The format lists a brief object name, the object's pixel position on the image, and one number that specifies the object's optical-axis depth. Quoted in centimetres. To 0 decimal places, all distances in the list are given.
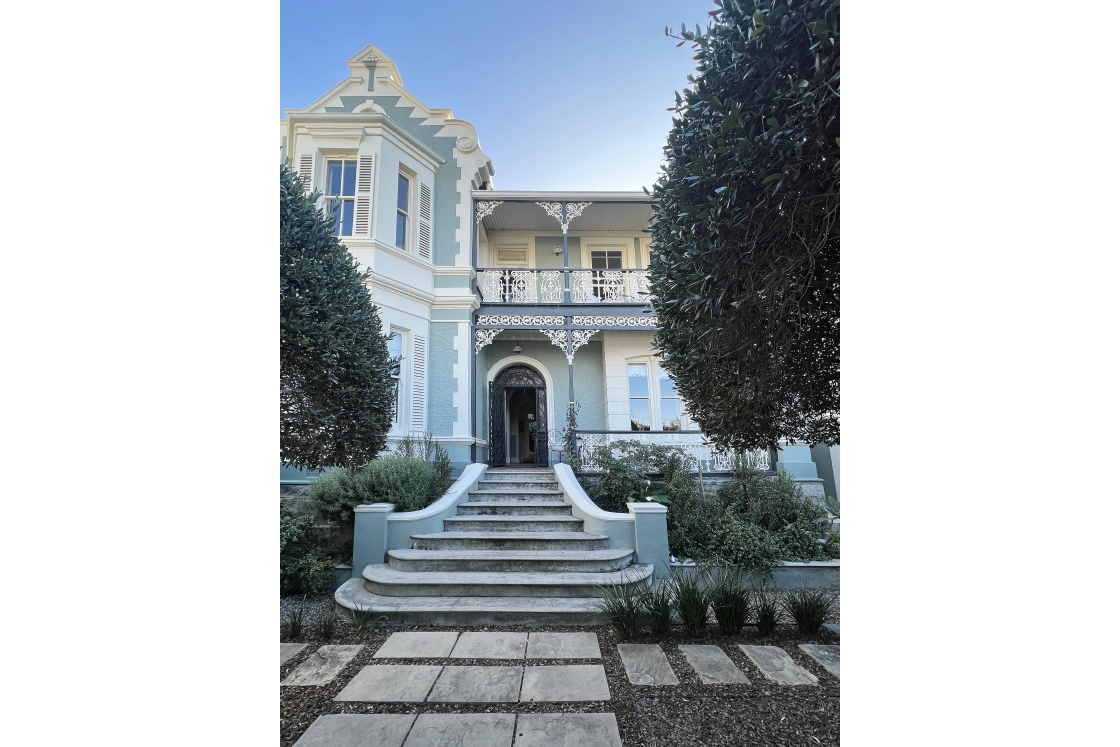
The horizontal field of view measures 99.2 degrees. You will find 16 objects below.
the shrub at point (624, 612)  346
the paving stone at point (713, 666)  278
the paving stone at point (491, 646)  323
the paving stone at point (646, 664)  279
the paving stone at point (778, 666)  278
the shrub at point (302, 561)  491
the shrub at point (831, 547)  576
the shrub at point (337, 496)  554
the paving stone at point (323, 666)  284
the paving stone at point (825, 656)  294
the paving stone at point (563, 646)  322
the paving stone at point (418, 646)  326
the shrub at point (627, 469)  661
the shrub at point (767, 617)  350
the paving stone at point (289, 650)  316
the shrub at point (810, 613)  347
